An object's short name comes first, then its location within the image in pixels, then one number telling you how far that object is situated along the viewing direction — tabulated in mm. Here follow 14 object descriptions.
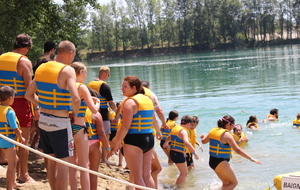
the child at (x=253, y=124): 15861
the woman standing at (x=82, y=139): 5953
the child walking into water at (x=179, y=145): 9008
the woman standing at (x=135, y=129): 6012
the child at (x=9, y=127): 6180
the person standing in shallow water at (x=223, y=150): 7949
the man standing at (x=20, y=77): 6707
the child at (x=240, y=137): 11430
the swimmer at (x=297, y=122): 15484
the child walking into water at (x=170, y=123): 9898
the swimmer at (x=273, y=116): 16938
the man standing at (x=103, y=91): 8742
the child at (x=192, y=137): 9828
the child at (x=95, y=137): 7078
